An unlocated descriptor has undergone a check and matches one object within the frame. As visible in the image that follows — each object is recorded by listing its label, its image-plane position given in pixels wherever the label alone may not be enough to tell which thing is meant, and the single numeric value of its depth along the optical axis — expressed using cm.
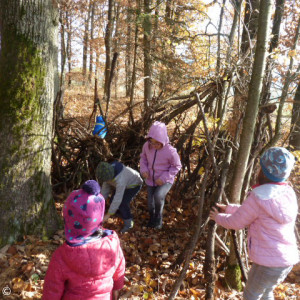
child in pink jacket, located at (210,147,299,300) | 185
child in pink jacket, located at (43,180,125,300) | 158
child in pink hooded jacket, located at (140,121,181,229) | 350
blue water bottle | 423
